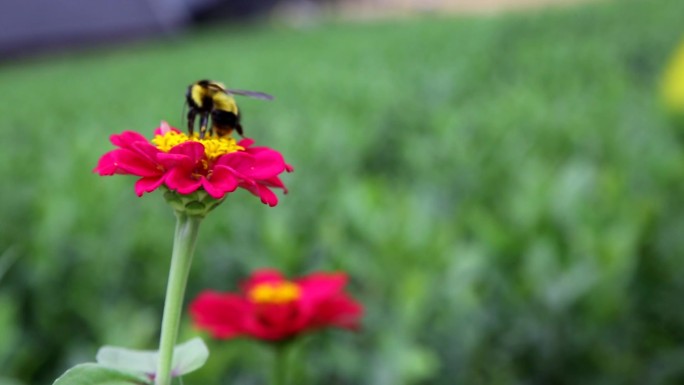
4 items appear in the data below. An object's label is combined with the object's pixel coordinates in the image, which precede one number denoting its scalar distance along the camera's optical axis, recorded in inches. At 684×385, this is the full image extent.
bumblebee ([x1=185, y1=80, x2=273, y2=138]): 18.5
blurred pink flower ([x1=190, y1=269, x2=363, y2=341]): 23.2
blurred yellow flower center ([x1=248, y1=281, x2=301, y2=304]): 23.6
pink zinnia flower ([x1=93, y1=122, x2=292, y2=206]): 15.6
